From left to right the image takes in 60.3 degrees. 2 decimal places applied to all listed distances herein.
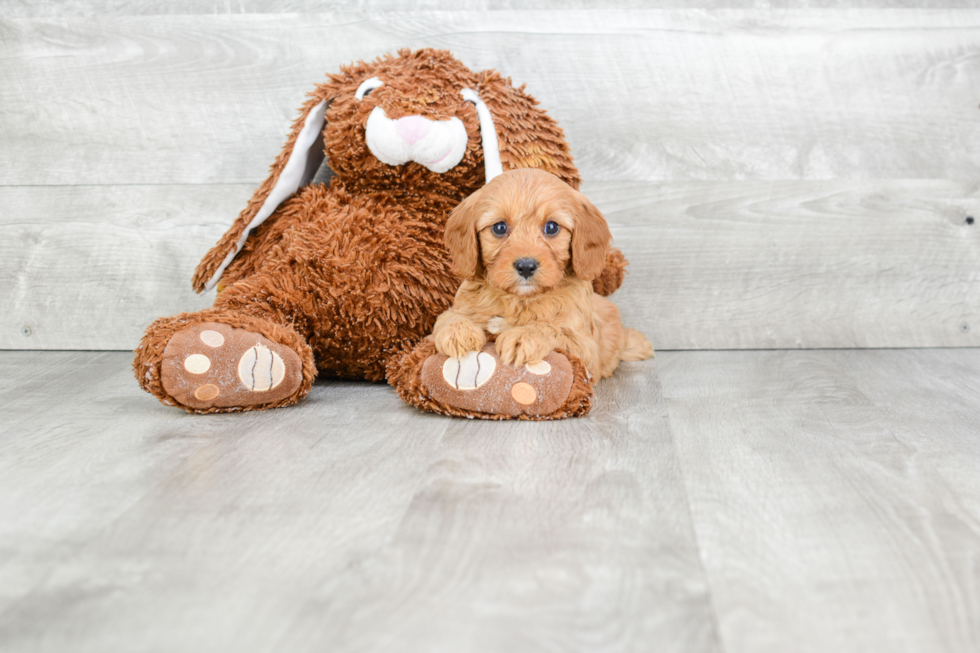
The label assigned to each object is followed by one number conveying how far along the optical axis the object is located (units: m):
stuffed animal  1.34
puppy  1.18
